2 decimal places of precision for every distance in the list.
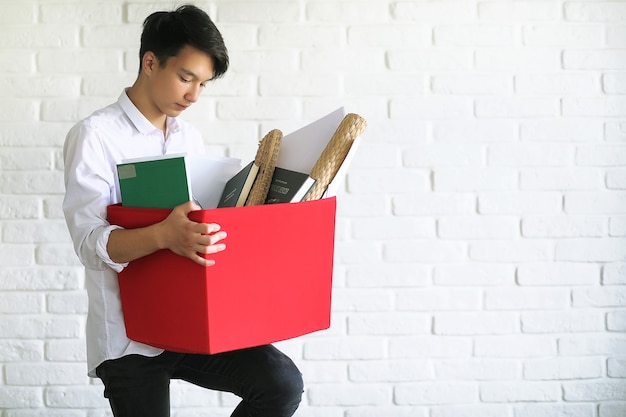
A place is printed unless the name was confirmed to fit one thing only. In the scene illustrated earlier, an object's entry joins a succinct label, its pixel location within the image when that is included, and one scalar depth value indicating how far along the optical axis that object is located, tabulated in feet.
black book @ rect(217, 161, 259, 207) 10.73
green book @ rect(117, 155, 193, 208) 10.30
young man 10.84
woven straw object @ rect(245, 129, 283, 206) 10.76
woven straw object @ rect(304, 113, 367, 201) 10.51
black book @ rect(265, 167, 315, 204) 10.53
